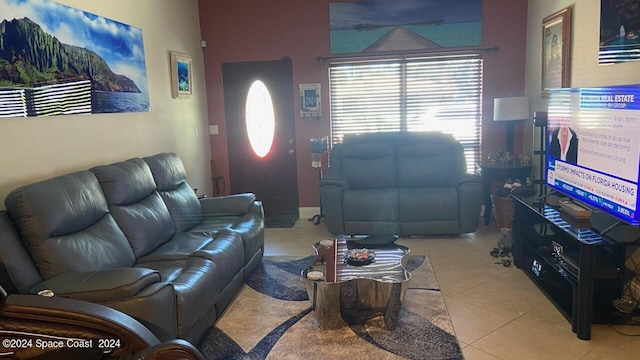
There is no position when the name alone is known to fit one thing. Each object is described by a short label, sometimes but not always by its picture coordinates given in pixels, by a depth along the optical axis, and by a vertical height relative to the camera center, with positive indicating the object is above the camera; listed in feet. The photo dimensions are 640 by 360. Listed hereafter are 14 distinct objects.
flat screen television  8.75 -0.73
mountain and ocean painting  9.52 +1.59
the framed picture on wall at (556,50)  14.02 +1.95
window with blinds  18.66 +0.87
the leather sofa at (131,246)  7.57 -2.35
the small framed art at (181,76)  16.57 +1.82
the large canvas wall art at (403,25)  18.10 +3.56
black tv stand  9.01 -3.13
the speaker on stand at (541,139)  14.99 -0.82
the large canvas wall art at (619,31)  10.26 +1.77
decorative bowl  10.44 -3.01
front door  19.56 -0.40
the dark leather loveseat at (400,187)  15.65 -2.36
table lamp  16.66 +0.21
